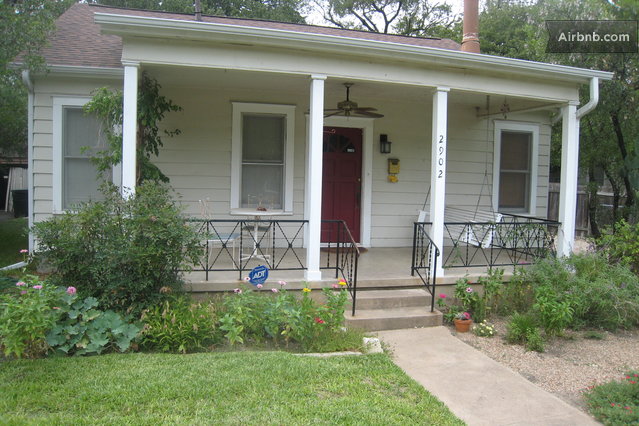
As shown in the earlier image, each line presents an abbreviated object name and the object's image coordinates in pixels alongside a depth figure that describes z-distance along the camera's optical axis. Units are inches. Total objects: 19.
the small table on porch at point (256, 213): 250.4
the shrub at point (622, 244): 257.4
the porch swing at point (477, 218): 264.5
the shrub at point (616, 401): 131.7
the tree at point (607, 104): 339.9
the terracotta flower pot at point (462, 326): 211.3
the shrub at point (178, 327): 165.3
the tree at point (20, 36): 241.3
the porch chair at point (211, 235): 235.0
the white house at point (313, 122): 211.8
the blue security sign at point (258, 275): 205.2
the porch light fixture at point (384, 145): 315.3
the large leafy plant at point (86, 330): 157.1
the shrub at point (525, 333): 191.2
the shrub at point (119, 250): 173.9
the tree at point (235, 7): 725.9
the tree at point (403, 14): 903.1
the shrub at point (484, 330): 207.3
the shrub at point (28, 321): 144.1
